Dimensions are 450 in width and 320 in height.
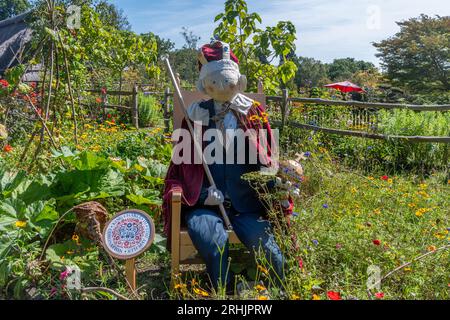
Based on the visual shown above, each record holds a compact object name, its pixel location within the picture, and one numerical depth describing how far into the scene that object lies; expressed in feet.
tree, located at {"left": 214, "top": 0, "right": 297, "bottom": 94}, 17.20
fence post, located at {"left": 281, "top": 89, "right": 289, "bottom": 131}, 21.31
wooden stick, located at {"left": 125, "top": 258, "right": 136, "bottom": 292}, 7.37
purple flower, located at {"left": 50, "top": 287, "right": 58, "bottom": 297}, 7.02
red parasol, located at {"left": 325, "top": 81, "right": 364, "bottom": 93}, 53.74
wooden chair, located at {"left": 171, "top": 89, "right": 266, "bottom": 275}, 7.75
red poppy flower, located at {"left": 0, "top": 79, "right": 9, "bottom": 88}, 14.27
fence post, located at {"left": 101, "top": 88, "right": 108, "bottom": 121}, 31.41
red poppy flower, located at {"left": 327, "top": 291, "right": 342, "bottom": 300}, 5.18
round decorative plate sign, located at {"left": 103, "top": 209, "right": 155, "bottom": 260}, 6.85
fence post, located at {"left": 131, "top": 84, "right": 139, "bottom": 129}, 31.27
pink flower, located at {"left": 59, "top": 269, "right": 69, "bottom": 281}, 6.56
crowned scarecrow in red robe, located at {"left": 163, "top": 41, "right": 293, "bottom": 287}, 7.99
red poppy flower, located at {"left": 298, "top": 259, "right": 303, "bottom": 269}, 7.21
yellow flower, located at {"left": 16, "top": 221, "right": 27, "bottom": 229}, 8.25
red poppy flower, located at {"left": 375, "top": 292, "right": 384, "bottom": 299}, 5.58
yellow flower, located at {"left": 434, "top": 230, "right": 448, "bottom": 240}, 8.15
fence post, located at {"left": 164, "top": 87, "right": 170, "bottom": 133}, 28.39
